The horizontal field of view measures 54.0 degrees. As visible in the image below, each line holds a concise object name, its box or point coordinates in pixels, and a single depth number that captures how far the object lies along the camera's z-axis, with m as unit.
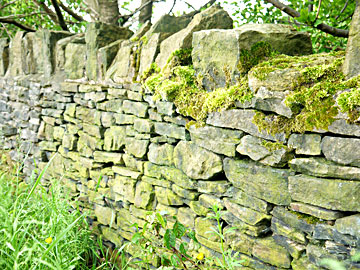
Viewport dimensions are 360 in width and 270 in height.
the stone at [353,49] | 1.73
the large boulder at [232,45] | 2.18
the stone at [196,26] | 2.62
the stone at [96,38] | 3.53
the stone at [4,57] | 5.52
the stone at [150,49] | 2.89
